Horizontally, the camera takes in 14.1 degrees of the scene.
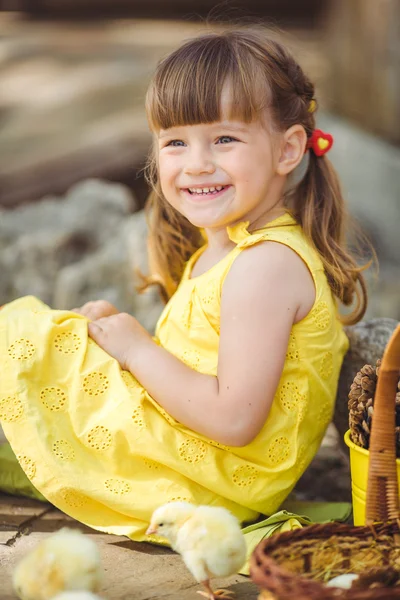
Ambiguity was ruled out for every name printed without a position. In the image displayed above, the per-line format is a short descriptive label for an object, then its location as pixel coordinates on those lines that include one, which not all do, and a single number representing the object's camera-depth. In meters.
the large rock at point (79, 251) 2.53
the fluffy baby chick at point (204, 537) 1.49
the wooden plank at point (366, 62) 3.45
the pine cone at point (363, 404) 1.59
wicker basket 1.40
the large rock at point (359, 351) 1.80
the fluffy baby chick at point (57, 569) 1.47
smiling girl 1.64
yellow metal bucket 1.61
